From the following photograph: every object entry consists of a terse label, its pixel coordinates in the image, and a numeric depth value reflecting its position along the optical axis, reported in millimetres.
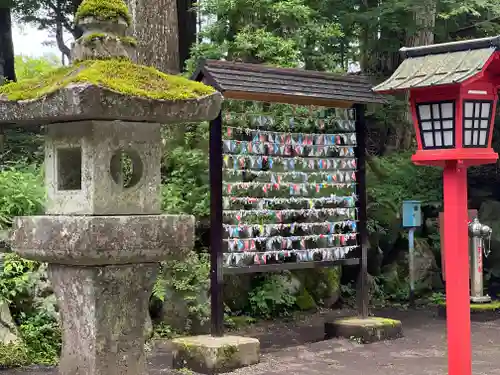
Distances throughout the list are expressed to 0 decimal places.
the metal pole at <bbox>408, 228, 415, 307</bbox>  13617
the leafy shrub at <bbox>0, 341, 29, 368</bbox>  8547
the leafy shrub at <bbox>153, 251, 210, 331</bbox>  10352
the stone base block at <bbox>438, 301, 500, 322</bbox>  12383
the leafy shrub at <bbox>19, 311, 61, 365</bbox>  8922
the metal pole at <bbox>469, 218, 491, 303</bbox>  12680
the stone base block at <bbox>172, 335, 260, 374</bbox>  8469
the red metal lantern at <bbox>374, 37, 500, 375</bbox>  6616
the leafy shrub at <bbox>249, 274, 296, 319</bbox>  11977
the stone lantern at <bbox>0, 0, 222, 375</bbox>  5754
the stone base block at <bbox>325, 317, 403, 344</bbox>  10273
